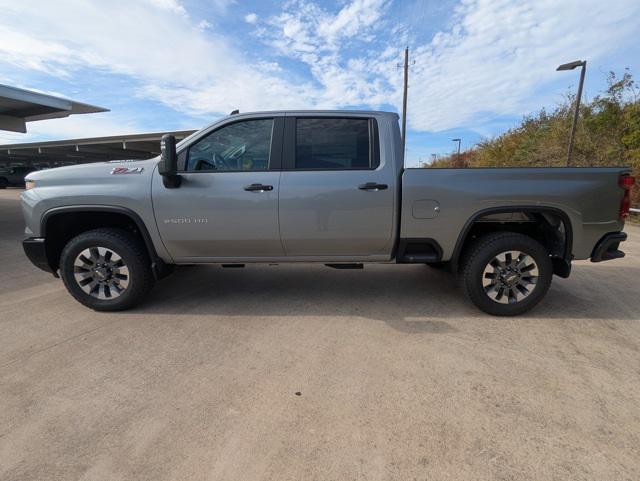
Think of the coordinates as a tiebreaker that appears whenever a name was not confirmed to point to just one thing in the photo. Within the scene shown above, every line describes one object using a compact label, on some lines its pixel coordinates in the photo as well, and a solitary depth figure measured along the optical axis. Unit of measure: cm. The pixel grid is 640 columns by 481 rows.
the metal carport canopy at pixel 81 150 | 2927
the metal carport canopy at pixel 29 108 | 1025
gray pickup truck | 340
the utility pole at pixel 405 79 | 2093
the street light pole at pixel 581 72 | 1325
